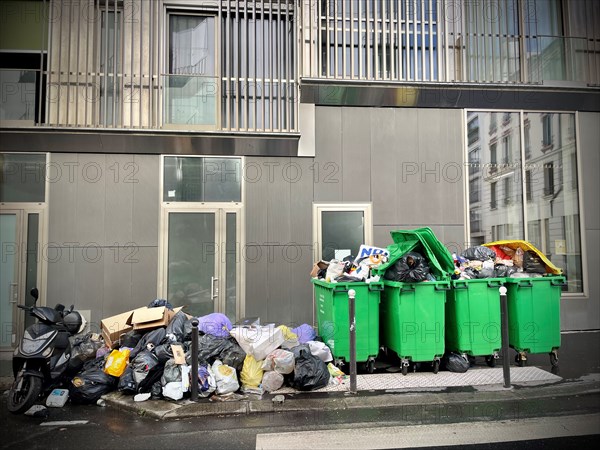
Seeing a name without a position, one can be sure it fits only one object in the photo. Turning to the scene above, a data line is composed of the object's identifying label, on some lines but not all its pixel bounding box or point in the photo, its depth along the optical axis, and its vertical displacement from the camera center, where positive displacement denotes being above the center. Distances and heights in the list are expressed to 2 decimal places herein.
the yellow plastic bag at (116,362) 5.32 -1.42
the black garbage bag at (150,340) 5.56 -1.20
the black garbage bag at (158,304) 6.82 -0.85
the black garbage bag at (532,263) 6.38 -0.23
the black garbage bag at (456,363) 5.97 -1.63
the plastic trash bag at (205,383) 5.12 -1.61
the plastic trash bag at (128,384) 5.10 -1.60
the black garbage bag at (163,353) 5.38 -1.30
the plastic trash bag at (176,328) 5.75 -1.08
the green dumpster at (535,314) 6.11 -0.96
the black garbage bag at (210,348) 5.50 -1.29
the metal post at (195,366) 5.00 -1.37
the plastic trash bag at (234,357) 5.50 -1.39
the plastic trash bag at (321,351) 5.94 -1.42
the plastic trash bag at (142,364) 5.13 -1.40
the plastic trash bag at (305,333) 6.61 -1.33
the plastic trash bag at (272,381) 5.33 -1.66
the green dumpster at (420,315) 5.82 -0.91
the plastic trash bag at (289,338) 6.05 -1.32
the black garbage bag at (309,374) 5.27 -1.56
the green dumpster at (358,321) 5.92 -1.00
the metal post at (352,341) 5.28 -1.15
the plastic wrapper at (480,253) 6.52 -0.08
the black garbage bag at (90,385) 5.09 -1.63
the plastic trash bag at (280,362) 5.37 -1.43
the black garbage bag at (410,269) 5.83 -0.28
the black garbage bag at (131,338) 5.94 -1.24
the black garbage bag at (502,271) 6.27 -0.34
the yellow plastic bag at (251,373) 5.36 -1.58
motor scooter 4.72 -1.19
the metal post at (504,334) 5.40 -1.10
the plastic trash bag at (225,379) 5.19 -1.59
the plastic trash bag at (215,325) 6.14 -1.11
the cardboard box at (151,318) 6.06 -0.97
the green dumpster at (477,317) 5.99 -0.97
